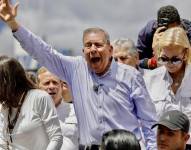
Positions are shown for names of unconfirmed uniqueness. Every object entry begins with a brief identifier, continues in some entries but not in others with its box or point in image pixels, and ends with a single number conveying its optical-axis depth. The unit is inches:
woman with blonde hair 439.5
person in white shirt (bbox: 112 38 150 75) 521.3
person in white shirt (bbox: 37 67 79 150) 491.5
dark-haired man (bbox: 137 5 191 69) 504.7
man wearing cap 382.3
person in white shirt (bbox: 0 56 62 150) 417.7
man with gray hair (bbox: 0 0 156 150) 415.2
